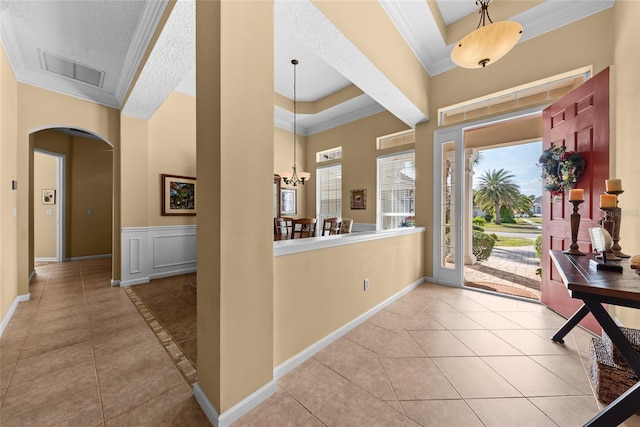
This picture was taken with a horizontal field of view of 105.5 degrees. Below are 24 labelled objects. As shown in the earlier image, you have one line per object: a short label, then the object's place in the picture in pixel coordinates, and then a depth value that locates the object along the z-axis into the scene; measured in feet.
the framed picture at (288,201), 19.97
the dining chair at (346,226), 14.57
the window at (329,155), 19.74
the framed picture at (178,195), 14.08
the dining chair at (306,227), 11.85
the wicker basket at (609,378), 4.73
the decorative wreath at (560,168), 8.08
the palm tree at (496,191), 25.23
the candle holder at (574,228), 6.33
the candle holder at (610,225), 5.07
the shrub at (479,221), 24.47
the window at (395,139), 15.67
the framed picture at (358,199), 17.79
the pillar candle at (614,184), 5.18
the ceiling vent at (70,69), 9.85
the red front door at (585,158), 7.55
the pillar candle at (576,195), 6.32
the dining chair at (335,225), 12.92
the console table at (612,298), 3.51
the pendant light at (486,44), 5.76
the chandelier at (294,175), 15.19
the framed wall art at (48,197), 18.54
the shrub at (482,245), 19.39
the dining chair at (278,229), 13.28
